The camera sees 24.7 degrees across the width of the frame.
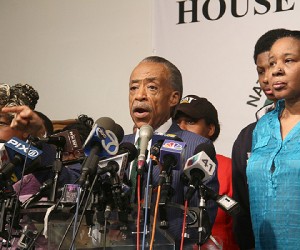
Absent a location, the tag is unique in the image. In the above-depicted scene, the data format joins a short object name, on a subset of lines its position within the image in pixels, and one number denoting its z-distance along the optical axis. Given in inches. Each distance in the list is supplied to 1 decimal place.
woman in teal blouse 100.9
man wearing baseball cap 150.4
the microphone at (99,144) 86.4
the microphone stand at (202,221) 85.5
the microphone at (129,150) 93.7
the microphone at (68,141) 100.0
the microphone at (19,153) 97.9
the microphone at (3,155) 101.4
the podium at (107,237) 86.0
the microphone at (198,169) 87.4
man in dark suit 121.6
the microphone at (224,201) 86.4
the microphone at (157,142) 89.0
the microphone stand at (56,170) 96.3
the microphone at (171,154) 87.7
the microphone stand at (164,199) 84.9
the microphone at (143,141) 85.7
